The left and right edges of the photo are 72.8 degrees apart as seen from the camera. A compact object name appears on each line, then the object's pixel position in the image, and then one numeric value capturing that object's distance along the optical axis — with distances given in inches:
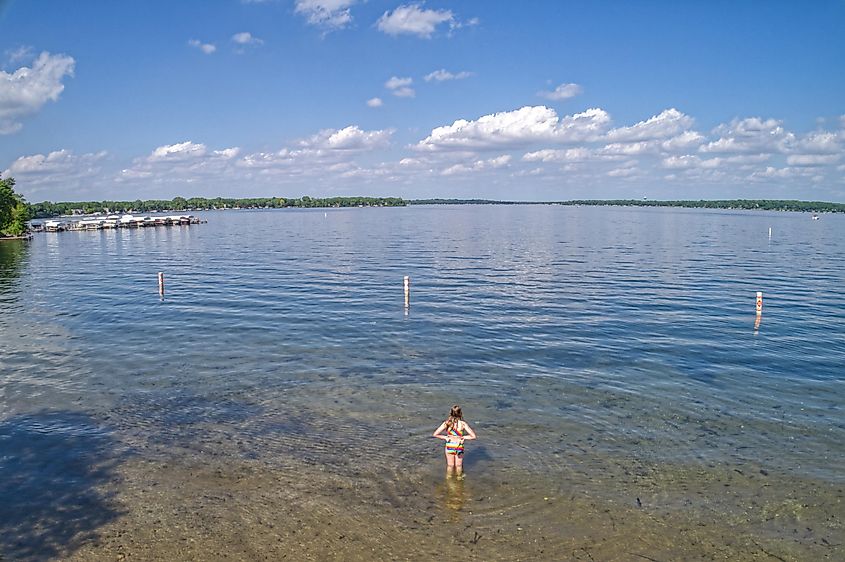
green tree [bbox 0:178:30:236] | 4815.5
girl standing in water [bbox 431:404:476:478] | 712.4
